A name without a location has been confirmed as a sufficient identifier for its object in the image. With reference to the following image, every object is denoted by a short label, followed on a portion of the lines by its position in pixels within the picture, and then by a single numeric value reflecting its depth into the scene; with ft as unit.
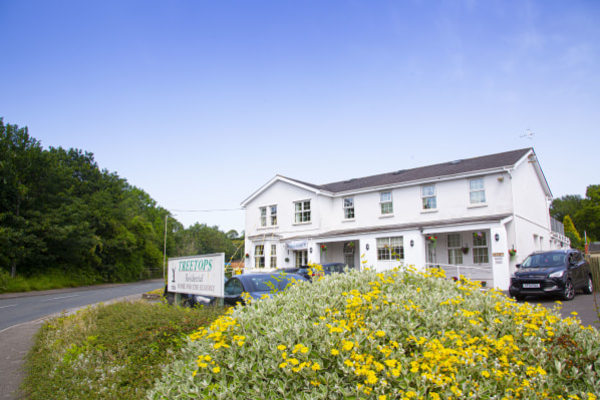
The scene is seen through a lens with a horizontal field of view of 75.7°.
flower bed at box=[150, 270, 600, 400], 9.85
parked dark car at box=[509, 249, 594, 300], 41.70
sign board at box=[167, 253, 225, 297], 28.73
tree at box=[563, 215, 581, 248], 159.02
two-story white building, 63.62
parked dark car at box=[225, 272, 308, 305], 33.17
